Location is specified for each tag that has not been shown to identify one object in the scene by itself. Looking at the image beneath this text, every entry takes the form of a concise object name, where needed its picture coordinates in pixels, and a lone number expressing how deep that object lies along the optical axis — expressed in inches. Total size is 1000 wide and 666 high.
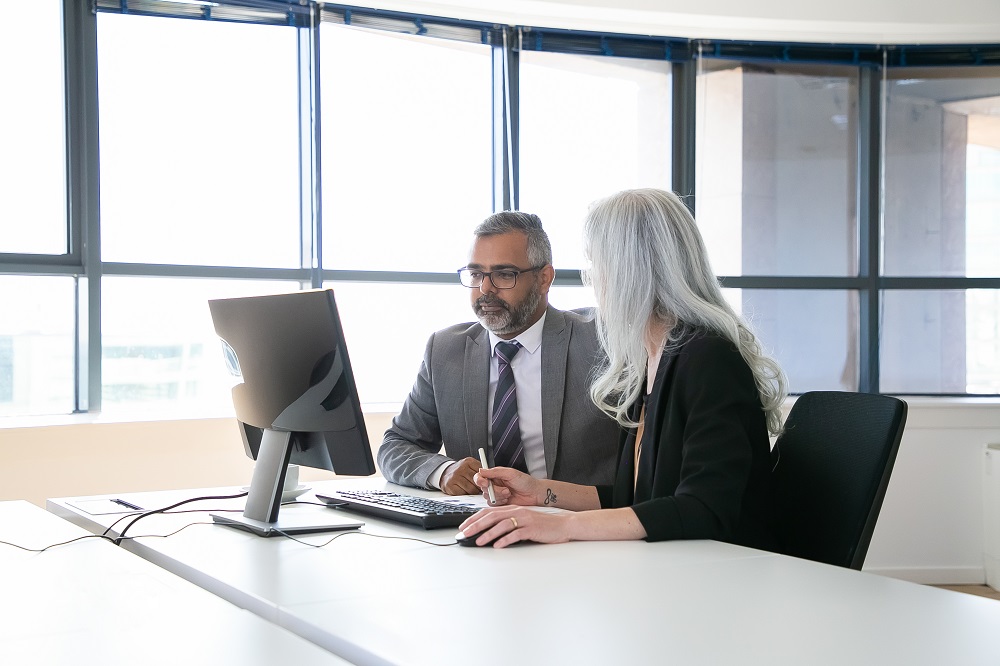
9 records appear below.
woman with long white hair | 64.0
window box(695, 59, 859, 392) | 180.9
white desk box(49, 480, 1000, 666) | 40.4
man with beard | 98.0
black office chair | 67.3
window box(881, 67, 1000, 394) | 181.5
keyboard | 69.9
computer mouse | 63.2
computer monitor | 67.6
